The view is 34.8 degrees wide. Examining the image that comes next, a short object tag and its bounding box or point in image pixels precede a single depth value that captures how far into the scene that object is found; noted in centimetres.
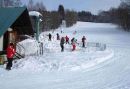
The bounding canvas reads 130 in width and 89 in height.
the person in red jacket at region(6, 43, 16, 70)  1167
